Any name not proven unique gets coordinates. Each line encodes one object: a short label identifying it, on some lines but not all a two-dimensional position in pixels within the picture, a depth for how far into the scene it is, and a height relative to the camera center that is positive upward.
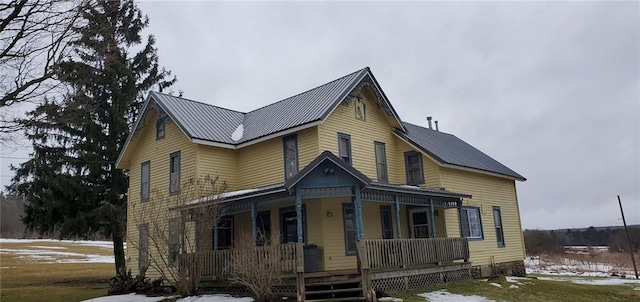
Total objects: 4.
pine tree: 24.75 +4.82
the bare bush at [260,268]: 13.28 -0.30
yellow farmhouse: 14.52 +2.42
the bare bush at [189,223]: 15.34 +1.27
